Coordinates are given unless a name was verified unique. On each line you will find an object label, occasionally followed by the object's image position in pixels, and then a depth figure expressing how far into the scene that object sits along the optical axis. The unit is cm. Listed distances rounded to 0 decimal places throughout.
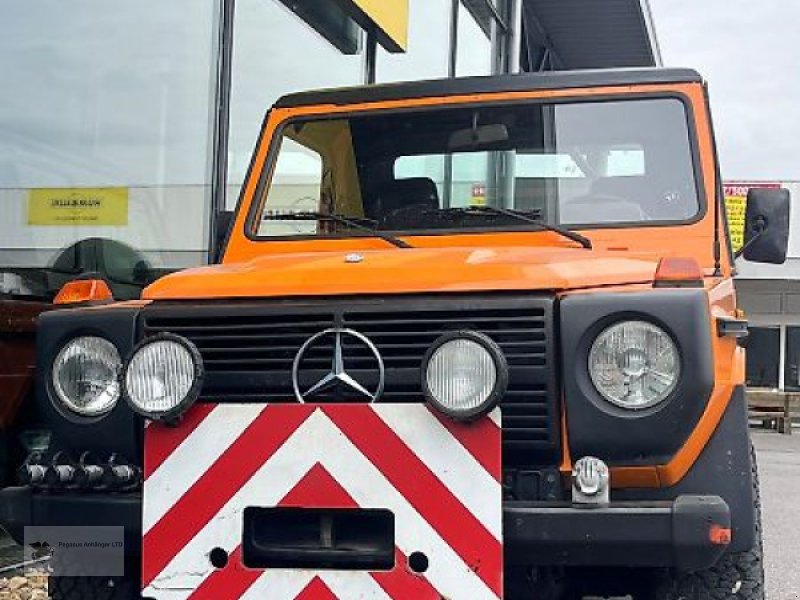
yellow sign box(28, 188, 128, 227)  500
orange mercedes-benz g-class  252
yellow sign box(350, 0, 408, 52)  745
